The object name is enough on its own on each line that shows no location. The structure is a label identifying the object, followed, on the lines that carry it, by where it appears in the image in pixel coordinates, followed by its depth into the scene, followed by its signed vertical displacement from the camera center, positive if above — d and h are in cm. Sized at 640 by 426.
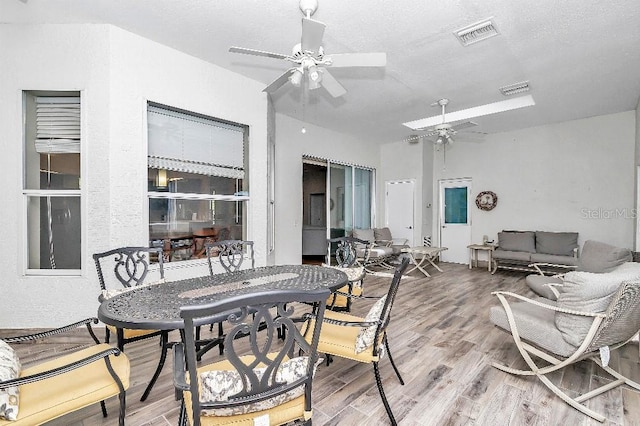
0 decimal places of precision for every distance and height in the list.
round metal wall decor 726 +29
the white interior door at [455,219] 773 -18
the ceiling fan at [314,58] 245 +129
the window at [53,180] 329 +34
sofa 593 -76
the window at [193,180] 368 +41
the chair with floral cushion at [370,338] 189 -81
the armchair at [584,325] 202 -81
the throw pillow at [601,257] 347 -53
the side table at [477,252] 675 -92
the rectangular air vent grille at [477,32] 302 +183
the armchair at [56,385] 127 -83
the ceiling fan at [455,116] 496 +178
